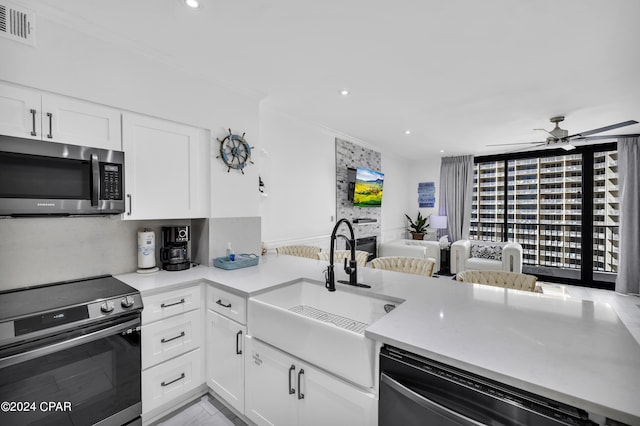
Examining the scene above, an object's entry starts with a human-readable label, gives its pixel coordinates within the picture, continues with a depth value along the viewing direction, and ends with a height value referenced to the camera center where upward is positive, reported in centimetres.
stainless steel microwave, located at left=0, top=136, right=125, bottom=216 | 150 +19
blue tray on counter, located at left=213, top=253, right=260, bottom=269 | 233 -42
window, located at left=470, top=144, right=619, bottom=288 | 512 +1
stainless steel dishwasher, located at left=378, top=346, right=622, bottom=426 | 80 -59
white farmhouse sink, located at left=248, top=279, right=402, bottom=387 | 120 -60
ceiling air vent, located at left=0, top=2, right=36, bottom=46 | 152 +102
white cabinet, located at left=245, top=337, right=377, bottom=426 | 121 -88
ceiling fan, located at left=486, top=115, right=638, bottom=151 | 362 +94
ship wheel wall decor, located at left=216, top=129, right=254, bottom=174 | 250 +53
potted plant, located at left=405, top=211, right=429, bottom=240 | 640 -39
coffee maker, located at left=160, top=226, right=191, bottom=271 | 226 -30
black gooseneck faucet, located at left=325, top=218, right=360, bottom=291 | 172 -38
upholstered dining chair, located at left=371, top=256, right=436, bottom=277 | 245 -49
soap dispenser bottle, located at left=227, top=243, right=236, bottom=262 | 239 -37
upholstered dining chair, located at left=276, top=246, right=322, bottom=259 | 343 -49
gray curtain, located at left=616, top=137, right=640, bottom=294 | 457 -8
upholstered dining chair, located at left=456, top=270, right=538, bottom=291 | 195 -49
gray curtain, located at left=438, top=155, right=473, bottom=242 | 615 +36
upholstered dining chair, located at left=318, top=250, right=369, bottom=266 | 297 -50
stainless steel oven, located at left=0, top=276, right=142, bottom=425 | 130 -72
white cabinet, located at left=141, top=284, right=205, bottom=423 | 178 -90
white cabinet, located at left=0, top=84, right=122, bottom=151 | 152 +54
